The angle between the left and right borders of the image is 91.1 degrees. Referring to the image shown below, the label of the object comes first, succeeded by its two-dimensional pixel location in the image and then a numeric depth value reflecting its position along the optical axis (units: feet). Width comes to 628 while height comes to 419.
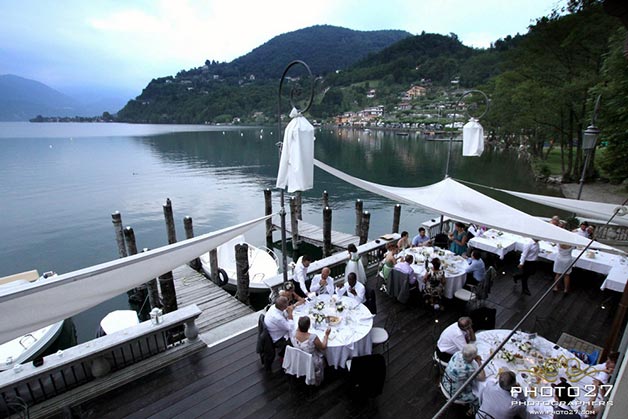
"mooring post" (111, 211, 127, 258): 47.26
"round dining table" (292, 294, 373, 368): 16.31
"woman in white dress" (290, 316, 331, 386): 15.53
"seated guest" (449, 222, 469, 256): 30.94
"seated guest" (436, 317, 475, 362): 15.83
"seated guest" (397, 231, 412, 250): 28.94
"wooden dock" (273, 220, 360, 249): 56.75
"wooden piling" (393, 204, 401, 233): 55.52
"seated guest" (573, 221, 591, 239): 28.80
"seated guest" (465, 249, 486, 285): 24.20
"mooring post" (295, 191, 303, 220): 73.00
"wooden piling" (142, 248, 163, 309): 37.22
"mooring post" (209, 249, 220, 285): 42.63
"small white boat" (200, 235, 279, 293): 41.86
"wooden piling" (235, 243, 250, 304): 35.99
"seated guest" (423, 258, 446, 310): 23.12
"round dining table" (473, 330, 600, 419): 13.07
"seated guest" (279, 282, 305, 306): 19.48
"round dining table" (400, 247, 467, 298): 24.07
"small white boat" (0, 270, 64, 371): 26.71
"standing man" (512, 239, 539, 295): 26.08
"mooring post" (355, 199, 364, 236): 58.13
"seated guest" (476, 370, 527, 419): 12.30
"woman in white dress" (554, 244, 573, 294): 25.02
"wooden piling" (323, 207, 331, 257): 53.56
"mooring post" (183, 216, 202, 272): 46.44
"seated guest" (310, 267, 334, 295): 21.39
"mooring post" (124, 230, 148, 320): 40.81
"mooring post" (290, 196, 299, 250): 58.95
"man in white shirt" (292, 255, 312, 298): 22.53
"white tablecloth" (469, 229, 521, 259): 30.60
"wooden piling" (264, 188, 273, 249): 65.87
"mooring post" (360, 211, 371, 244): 53.42
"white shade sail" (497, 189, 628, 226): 23.13
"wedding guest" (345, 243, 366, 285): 23.68
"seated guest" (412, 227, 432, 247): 30.89
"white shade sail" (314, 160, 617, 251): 18.93
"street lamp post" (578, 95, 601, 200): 29.66
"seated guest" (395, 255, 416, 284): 23.87
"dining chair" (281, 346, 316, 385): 15.39
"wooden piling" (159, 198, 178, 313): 33.60
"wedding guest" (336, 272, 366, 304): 20.25
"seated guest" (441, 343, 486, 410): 13.86
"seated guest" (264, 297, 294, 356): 16.84
